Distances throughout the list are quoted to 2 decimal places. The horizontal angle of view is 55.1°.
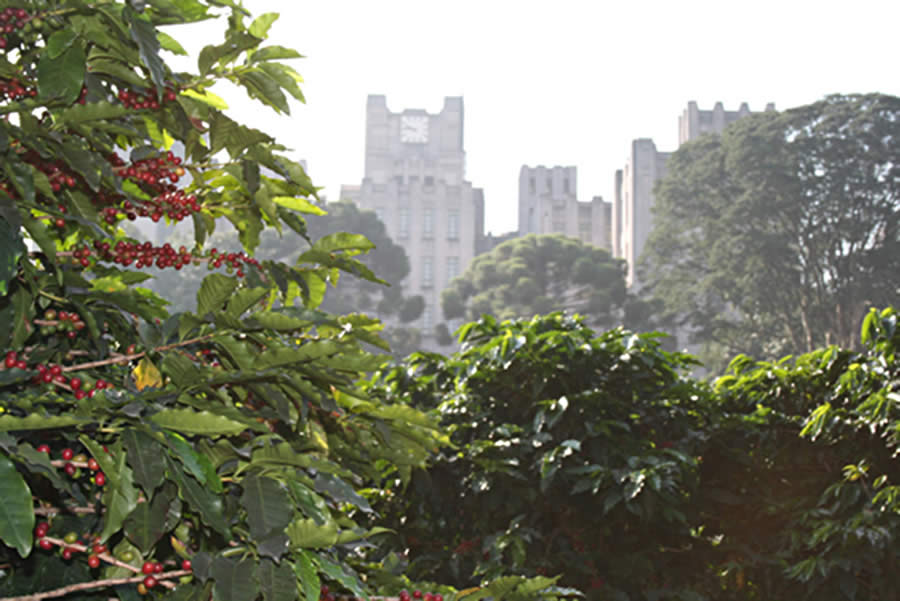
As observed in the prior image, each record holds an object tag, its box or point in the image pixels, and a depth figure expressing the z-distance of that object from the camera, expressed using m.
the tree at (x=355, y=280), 44.25
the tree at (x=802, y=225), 29.84
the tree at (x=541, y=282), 44.38
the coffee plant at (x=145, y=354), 1.36
